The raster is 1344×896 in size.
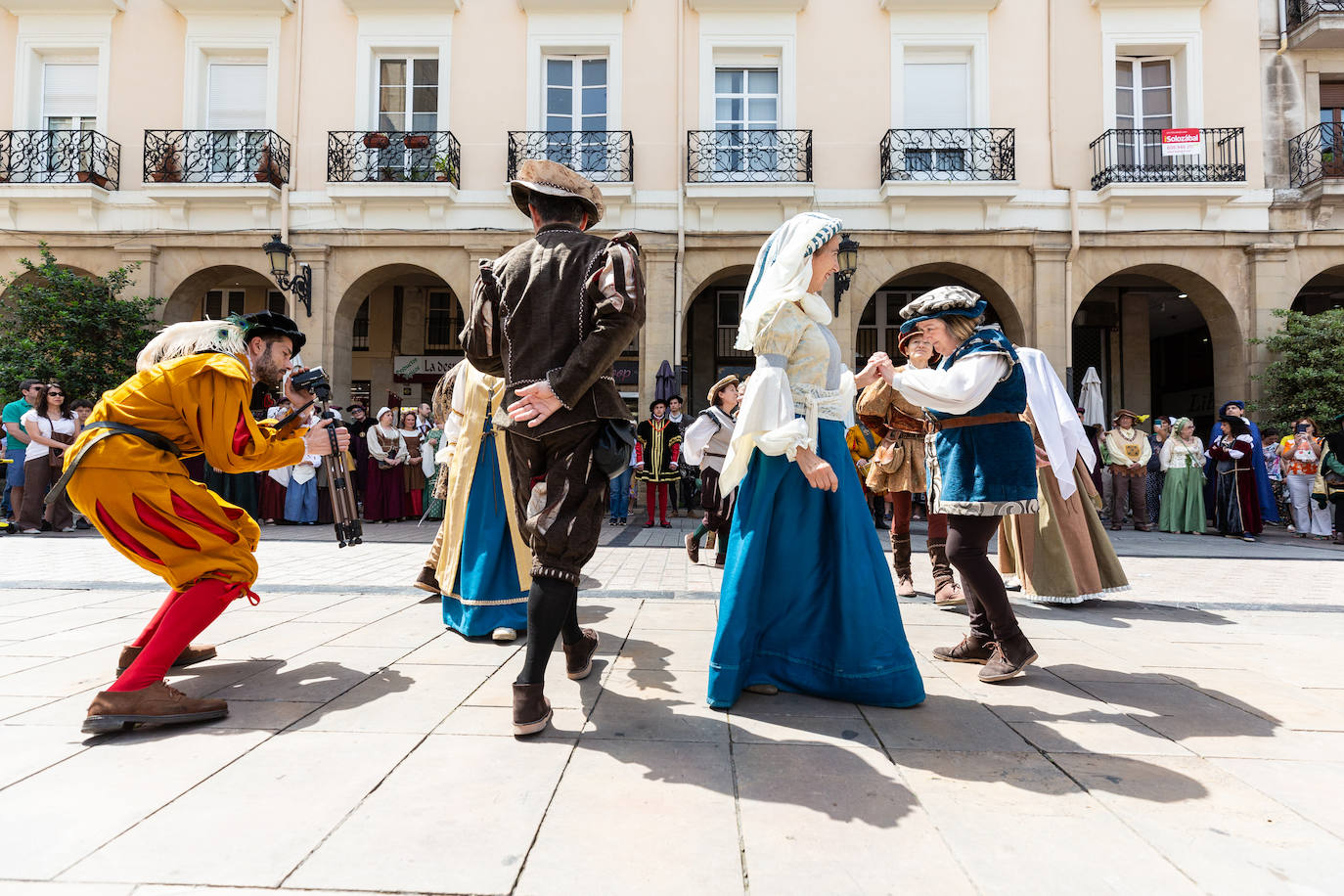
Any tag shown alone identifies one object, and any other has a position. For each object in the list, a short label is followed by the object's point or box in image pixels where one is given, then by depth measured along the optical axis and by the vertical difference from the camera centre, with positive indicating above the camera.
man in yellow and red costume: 2.69 +0.02
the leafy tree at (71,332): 12.41 +2.64
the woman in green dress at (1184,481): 11.69 -0.06
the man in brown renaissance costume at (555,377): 2.49 +0.37
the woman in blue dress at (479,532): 3.91 -0.33
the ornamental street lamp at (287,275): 12.87 +3.86
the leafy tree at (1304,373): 11.81 +1.83
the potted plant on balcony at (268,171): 13.51 +5.94
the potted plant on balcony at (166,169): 13.62 +6.01
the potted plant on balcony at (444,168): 13.40 +5.93
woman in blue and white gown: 2.79 -0.24
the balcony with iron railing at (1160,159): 13.15 +6.13
